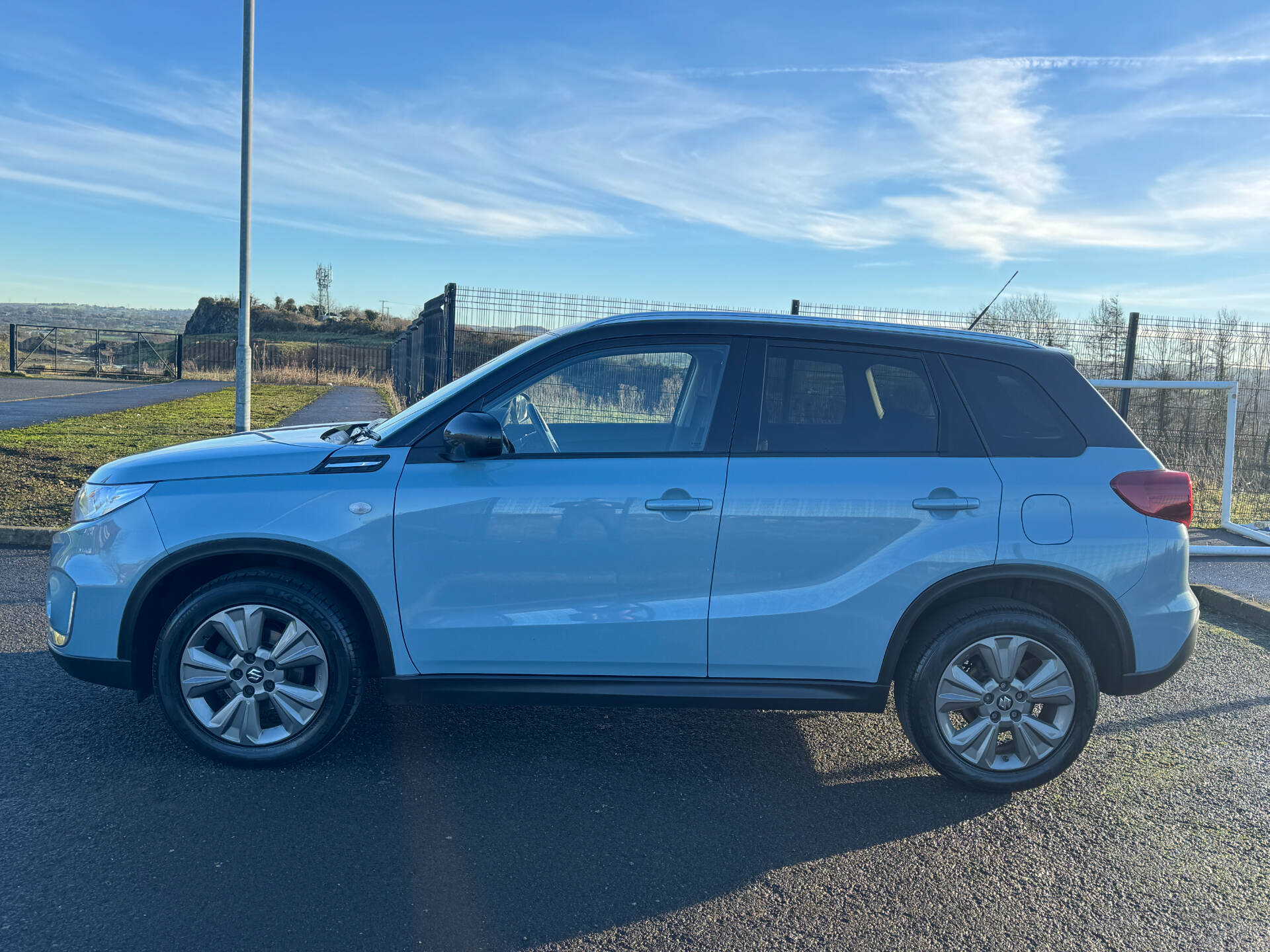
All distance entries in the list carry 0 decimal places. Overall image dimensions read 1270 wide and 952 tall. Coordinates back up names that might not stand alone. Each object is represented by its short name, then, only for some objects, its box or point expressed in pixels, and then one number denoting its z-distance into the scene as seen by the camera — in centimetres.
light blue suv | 374
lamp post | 1087
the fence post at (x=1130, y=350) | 1078
